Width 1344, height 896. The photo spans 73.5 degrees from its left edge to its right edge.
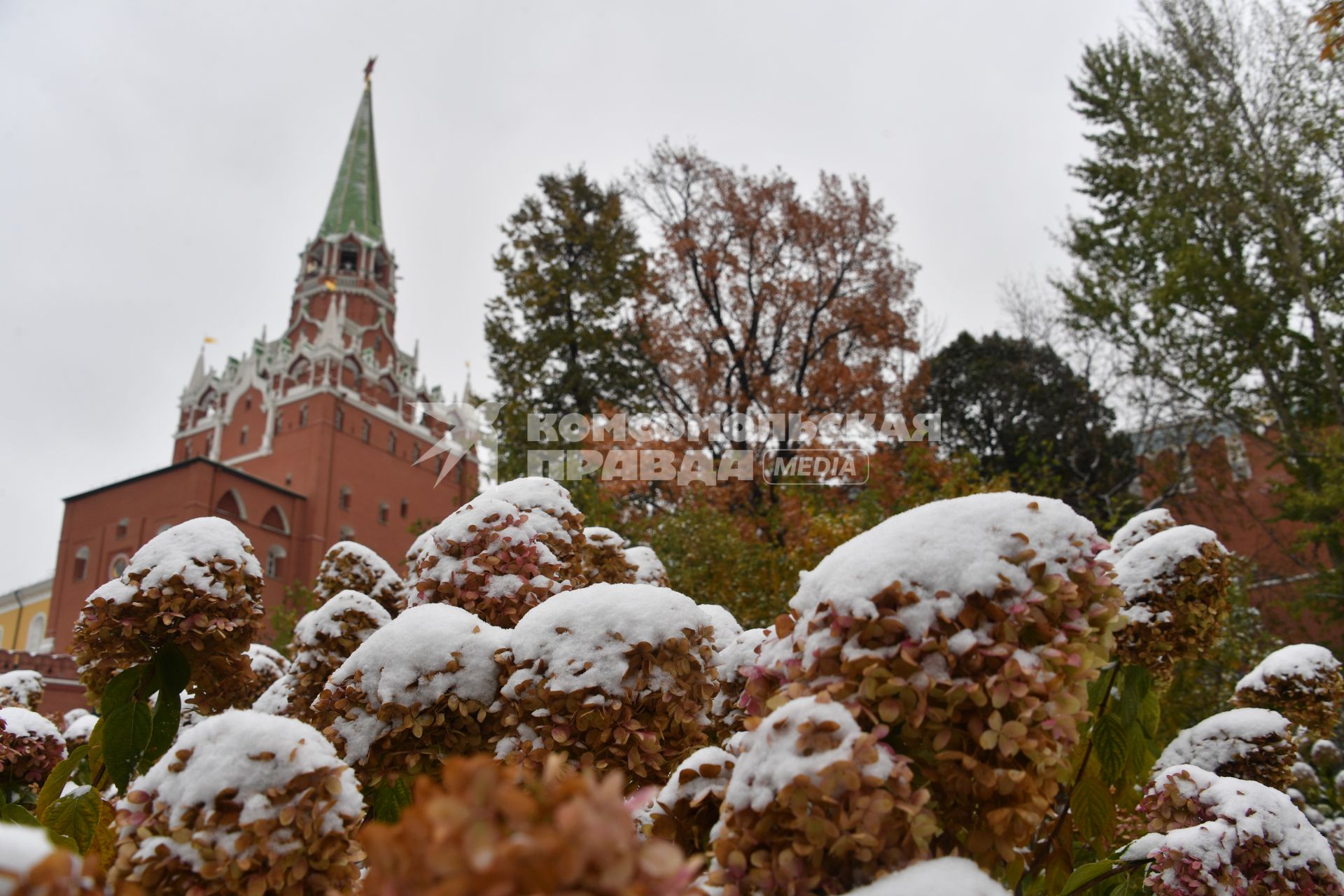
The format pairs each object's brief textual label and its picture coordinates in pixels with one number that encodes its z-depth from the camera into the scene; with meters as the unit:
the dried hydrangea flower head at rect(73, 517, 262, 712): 2.27
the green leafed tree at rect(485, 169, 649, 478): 19.56
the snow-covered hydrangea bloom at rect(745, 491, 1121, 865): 1.31
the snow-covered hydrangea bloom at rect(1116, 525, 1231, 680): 2.66
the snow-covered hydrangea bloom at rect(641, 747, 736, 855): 1.59
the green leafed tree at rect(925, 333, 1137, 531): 19.59
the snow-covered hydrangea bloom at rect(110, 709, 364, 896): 1.33
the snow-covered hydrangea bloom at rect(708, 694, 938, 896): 1.18
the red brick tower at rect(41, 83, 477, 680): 30.95
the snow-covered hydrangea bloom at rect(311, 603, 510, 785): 1.96
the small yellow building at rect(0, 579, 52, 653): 43.38
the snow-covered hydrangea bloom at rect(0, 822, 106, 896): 0.78
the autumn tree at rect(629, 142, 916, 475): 17.09
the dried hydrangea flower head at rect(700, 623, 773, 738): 2.22
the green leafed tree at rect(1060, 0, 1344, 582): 13.56
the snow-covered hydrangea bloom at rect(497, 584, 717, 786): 1.89
